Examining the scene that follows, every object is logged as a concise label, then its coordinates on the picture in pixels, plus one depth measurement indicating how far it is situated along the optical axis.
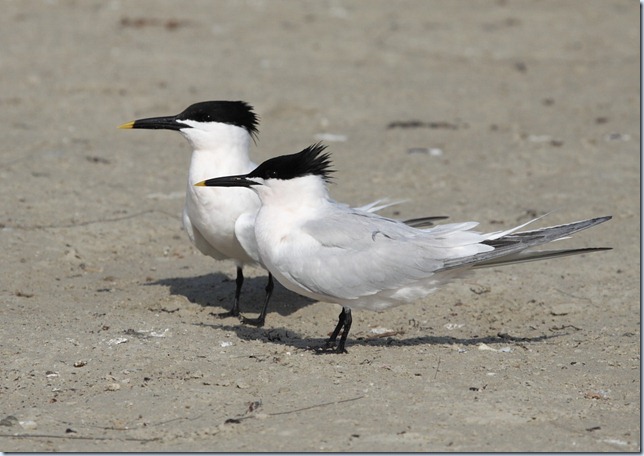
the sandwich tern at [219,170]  11.63
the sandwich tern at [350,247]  9.84
